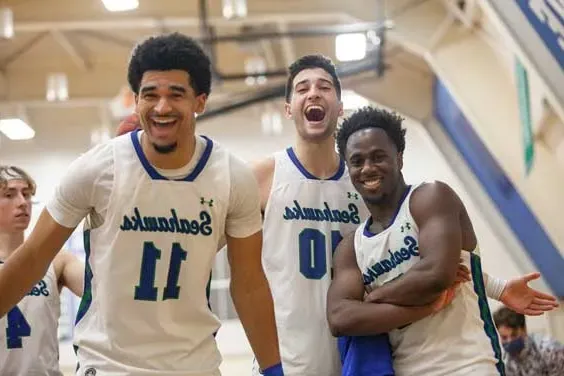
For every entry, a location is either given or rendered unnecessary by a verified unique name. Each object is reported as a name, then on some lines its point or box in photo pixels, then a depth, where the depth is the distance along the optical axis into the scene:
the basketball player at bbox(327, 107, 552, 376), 3.38
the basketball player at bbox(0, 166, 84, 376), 4.54
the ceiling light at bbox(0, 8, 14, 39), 10.22
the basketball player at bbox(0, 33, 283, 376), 3.09
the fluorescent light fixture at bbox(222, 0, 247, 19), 9.57
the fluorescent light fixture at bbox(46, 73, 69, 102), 13.21
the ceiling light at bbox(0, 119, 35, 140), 13.81
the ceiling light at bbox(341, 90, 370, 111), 13.16
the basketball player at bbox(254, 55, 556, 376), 3.93
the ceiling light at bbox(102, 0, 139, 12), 9.19
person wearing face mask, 5.26
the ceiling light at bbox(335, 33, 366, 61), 10.73
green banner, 7.98
